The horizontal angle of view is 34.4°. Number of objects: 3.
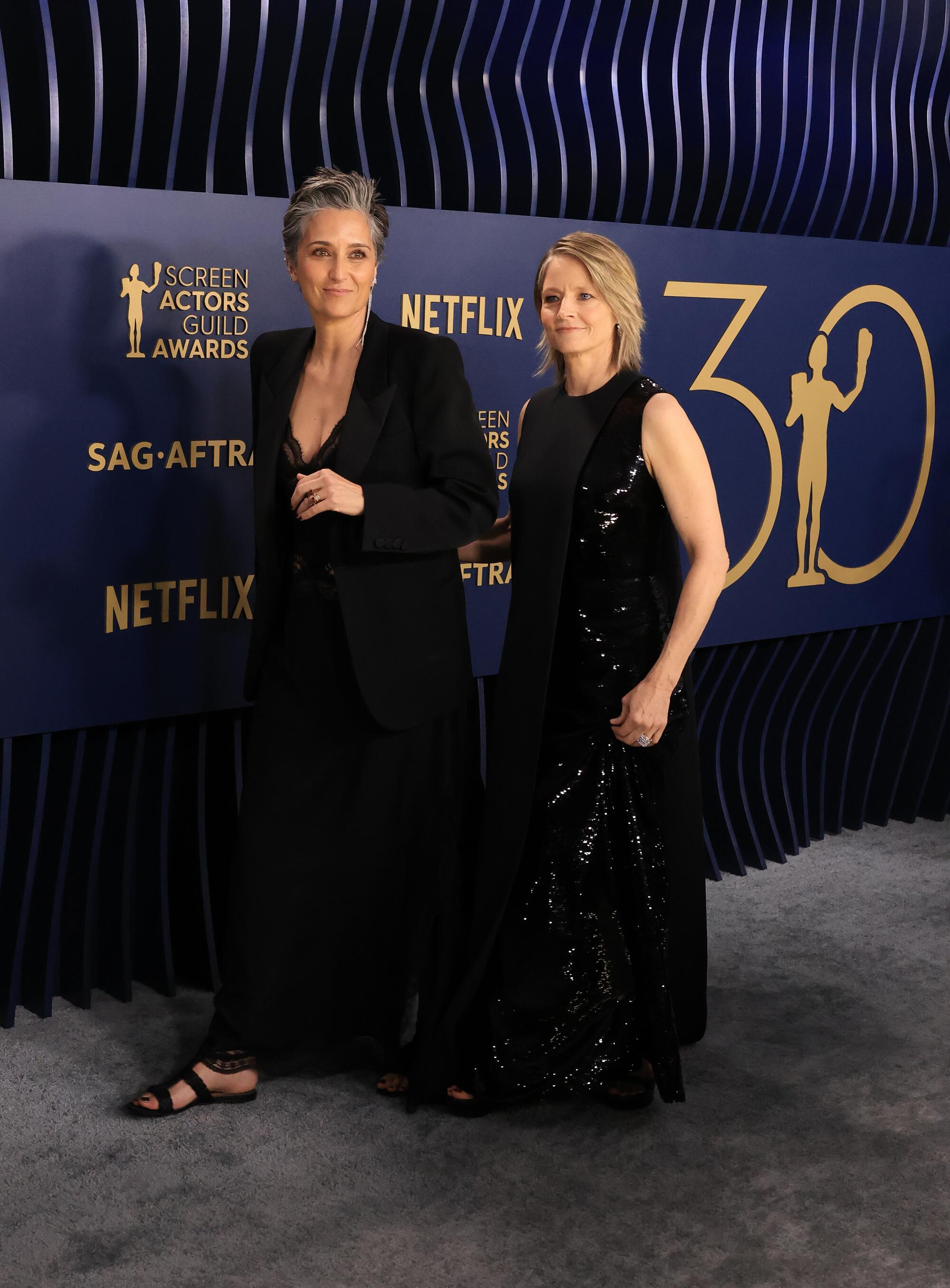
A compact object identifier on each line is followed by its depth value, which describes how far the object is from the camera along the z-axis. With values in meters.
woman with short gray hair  2.99
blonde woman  3.02
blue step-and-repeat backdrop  3.30
